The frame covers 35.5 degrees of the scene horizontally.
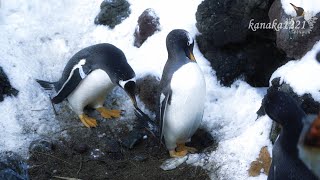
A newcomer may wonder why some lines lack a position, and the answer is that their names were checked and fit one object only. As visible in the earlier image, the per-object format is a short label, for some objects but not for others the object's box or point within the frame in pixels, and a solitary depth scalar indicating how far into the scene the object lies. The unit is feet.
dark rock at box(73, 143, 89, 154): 12.85
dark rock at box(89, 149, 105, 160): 12.80
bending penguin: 12.91
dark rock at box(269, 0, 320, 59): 11.86
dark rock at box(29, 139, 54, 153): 12.63
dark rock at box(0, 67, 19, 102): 13.73
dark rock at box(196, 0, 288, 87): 13.52
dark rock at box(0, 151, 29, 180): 9.40
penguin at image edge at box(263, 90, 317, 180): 8.68
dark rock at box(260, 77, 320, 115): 10.96
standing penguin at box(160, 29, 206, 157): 11.86
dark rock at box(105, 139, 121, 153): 13.03
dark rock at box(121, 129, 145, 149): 13.11
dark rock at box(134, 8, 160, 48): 14.64
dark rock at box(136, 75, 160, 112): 13.85
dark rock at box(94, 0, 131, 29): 15.75
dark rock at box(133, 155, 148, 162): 12.60
